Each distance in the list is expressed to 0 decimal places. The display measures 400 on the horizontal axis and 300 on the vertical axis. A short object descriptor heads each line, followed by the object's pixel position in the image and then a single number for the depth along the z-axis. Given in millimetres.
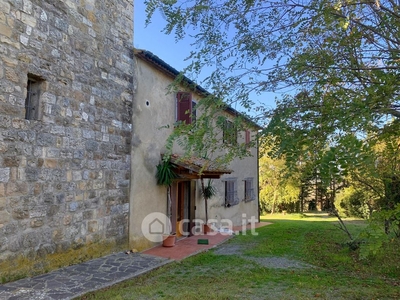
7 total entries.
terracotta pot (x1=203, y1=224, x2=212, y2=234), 11953
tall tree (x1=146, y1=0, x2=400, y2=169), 3057
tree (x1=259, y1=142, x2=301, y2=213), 22875
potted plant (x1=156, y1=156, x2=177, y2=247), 9312
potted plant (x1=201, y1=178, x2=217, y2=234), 11965
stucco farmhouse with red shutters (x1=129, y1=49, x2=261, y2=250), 8727
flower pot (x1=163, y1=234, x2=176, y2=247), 9312
